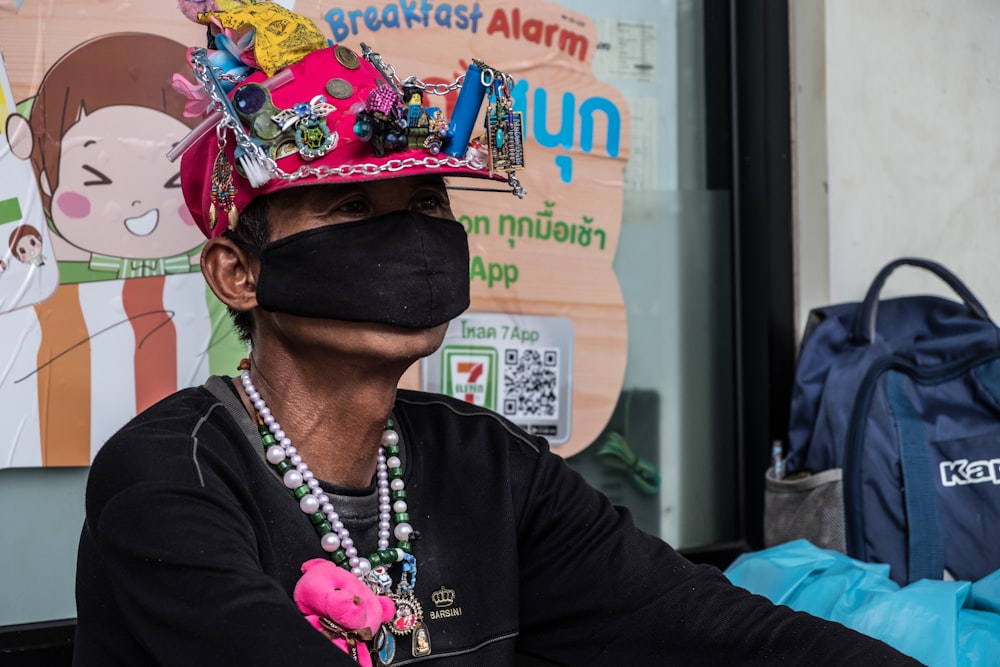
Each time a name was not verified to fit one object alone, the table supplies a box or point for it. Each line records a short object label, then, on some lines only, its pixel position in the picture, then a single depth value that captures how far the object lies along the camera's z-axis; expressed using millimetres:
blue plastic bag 2161
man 1669
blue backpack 2652
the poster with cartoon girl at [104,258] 2307
